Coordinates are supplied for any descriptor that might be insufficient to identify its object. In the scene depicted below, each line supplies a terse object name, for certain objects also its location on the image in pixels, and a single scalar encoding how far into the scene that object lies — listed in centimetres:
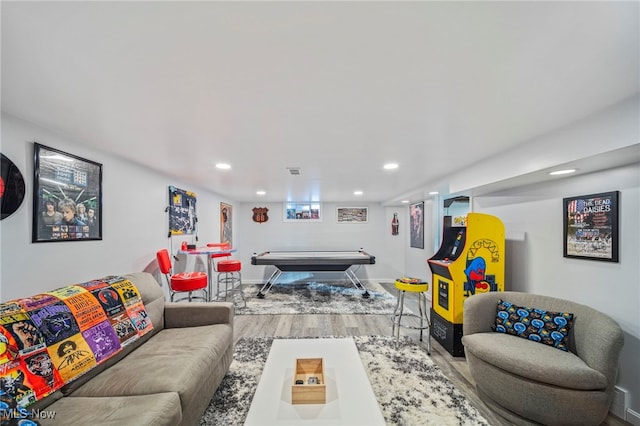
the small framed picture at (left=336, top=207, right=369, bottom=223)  659
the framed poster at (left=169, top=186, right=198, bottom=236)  351
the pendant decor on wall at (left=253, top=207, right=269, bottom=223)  652
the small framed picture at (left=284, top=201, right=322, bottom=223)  656
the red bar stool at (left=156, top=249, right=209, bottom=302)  293
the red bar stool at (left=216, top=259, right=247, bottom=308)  425
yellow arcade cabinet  264
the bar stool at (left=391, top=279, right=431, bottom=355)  282
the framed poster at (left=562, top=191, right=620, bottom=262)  192
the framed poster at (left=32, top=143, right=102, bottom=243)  177
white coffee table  130
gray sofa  122
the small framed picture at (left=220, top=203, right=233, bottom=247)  534
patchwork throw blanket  119
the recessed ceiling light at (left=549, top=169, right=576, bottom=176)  200
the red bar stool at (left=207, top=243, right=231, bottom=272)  383
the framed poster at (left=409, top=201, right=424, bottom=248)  532
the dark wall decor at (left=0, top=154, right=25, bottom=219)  155
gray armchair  160
